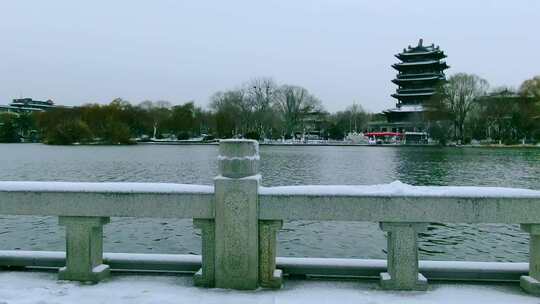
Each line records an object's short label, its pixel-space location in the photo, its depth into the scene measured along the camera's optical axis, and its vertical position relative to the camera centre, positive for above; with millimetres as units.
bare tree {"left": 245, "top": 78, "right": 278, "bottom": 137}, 119250 +8889
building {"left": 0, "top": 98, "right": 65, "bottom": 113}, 192000 +12518
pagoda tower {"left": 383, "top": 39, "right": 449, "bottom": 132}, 102875 +12697
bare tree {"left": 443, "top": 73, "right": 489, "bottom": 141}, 89188 +8491
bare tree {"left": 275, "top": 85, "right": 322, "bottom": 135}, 121125 +8890
